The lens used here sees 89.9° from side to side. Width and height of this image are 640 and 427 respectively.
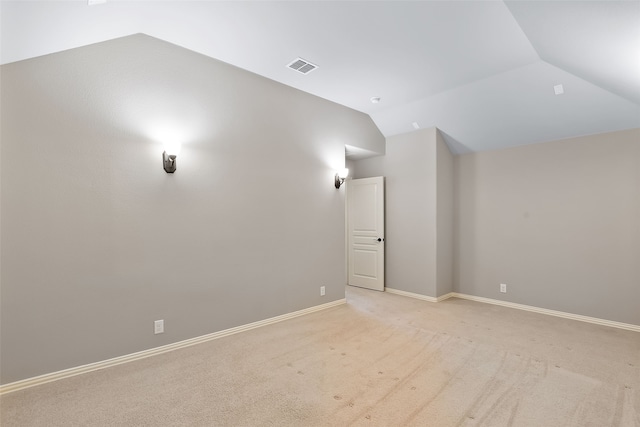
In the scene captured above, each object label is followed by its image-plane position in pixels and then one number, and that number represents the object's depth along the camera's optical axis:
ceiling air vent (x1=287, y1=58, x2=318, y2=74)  3.56
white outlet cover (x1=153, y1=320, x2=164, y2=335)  3.11
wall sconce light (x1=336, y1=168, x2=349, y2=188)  4.79
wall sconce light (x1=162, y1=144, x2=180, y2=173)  3.14
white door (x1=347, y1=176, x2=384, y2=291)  5.70
